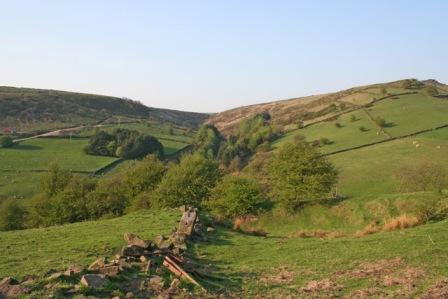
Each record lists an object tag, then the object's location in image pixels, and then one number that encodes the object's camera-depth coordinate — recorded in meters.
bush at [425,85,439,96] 124.25
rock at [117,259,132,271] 18.02
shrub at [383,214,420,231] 31.80
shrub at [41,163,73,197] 57.18
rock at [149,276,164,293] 16.35
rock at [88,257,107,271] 17.97
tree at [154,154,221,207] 50.62
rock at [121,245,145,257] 20.53
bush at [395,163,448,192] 51.12
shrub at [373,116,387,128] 95.12
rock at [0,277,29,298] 14.68
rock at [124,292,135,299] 15.25
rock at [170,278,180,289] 16.61
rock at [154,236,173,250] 23.20
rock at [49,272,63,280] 15.96
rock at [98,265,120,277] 17.16
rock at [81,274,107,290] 15.59
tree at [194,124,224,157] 128.10
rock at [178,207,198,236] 27.89
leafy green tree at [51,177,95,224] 48.19
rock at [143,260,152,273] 18.42
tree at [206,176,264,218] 42.41
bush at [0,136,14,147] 98.03
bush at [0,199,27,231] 53.75
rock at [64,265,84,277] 16.52
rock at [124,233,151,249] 21.87
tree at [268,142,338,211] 41.62
